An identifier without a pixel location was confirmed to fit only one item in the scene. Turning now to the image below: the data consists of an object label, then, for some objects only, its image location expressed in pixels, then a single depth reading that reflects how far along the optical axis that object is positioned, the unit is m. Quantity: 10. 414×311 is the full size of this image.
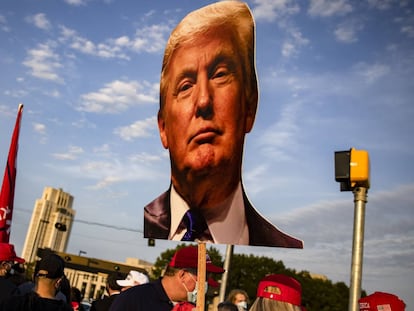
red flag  6.04
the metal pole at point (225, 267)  5.98
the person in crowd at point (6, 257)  3.94
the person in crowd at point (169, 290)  2.69
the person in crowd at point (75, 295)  6.26
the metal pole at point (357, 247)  3.22
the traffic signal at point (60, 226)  25.28
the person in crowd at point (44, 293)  2.68
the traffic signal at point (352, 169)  3.48
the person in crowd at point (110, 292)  4.30
